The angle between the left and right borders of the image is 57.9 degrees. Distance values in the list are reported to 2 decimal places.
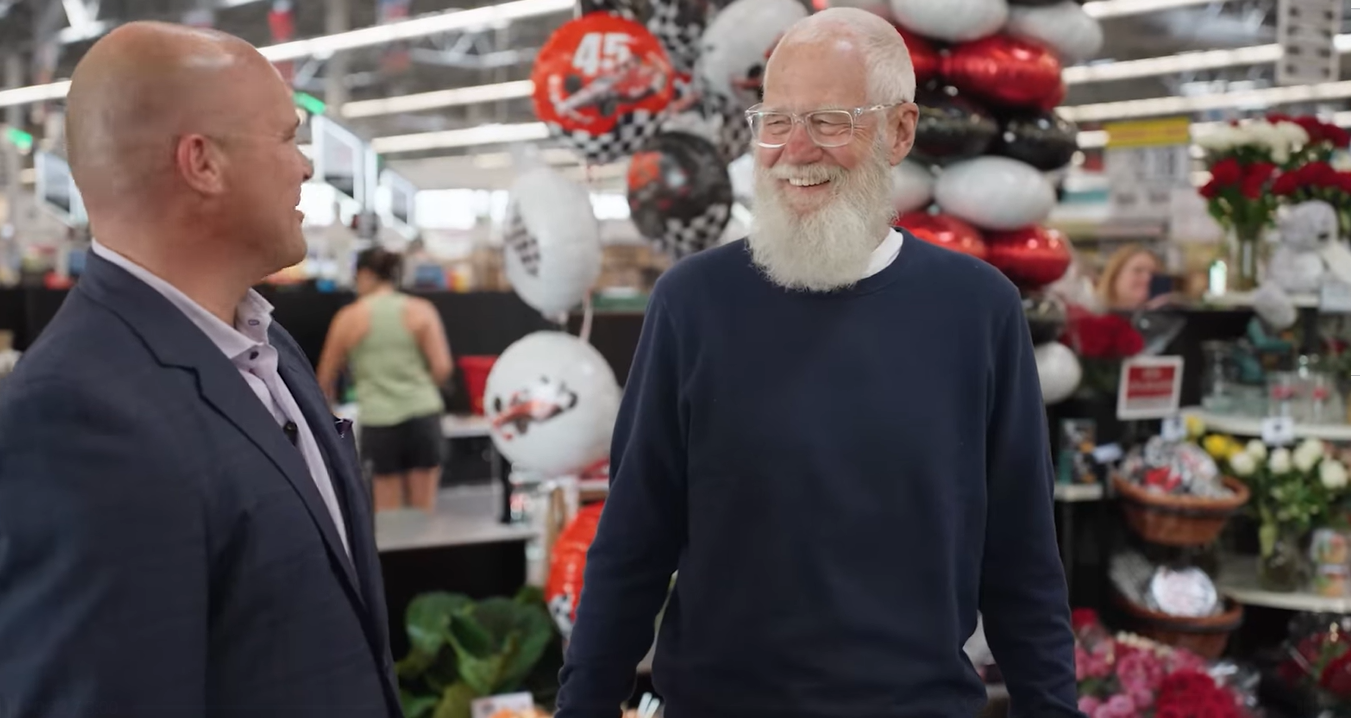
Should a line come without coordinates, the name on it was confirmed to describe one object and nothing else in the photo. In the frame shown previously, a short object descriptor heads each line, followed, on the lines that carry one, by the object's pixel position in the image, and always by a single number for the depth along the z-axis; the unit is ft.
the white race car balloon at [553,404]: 10.54
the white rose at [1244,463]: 13.26
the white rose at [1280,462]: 13.19
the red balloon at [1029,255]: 10.93
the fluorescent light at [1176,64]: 44.98
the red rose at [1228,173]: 14.01
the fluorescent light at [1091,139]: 62.18
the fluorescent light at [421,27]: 36.88
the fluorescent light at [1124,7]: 36.14
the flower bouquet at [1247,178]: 14.06
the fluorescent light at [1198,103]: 51.37
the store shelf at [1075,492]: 12.64
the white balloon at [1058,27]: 10.71
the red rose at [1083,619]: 11.90
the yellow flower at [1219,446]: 13.48
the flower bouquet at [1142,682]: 10.65
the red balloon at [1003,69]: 10.47
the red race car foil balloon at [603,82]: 10.49
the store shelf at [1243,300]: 13.53
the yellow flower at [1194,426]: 13.41
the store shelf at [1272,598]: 13.34
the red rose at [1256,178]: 13.93
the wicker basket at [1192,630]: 12.65
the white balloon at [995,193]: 10.57
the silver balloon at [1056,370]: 11.65
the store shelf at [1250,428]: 13.35
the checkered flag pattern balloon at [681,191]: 10.87
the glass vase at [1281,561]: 13.57
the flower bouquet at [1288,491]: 13.21
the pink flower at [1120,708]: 10.97
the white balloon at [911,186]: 10.87
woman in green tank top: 17.39
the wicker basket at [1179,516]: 12.41
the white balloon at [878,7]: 10.50
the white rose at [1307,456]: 13.17
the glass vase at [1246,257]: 14.43
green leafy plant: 10.93
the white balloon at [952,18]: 10.09
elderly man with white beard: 5.06
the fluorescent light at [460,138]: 65.05
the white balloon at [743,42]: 10.43
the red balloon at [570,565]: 10.11
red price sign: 12.91
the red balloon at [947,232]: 10.40
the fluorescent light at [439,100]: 54.85
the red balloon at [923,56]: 10.55
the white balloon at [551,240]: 10.75
